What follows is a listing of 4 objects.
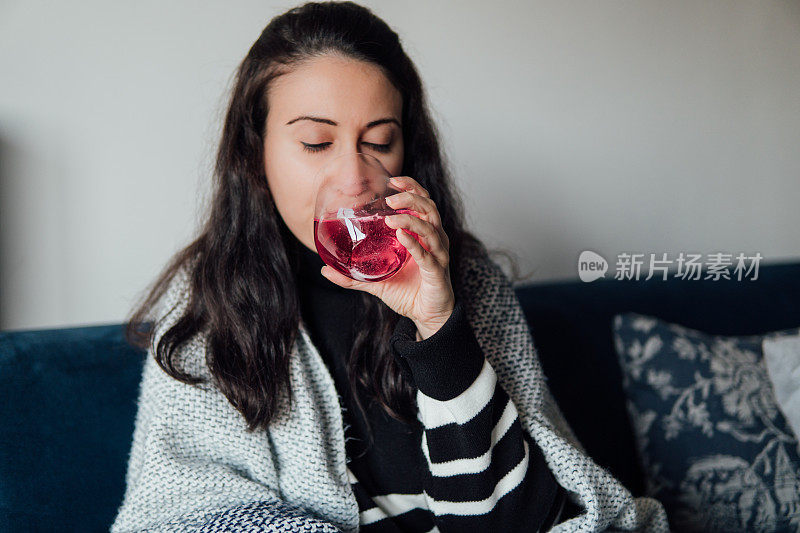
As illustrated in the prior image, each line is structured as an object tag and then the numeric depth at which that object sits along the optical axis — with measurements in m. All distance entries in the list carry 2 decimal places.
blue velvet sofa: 1.02
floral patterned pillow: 1.26
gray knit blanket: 0.94
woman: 0.94
